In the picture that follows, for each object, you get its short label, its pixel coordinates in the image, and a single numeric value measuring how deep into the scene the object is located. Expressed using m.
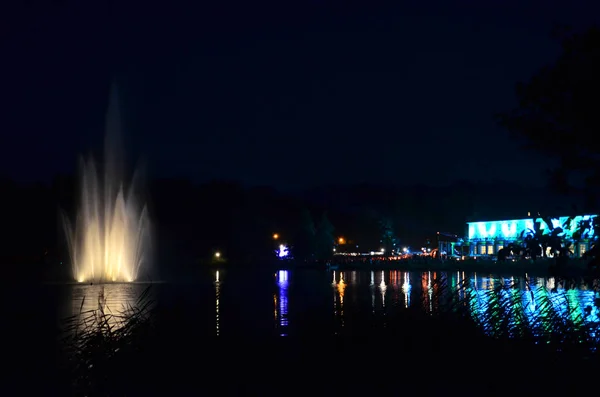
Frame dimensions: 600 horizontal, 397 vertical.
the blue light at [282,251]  116.19
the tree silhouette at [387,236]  133.00
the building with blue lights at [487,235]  115.69
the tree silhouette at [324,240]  112.56
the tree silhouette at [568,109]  9.91
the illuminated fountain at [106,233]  49.50
